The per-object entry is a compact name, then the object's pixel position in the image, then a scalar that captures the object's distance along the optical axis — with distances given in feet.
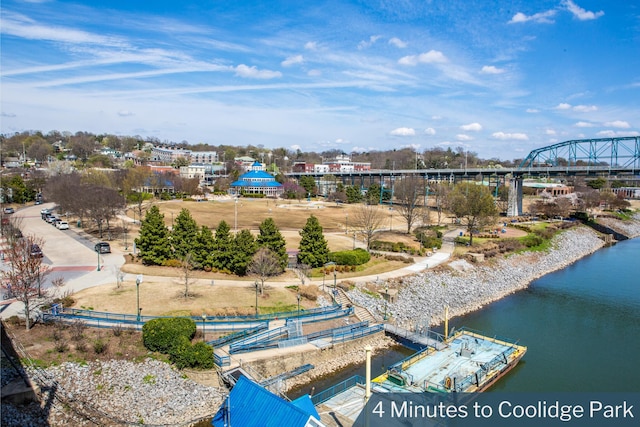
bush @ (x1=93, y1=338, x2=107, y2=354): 76.54
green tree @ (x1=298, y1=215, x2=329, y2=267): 130.82
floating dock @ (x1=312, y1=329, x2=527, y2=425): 70.33
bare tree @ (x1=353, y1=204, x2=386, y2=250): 160.84
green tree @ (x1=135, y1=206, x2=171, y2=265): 128.47
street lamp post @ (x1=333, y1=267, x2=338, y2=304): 109.40
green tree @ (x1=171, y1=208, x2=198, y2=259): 128.47
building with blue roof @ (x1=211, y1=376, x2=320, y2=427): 49.75
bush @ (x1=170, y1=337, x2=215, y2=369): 75.51
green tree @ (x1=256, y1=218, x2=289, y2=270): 125.80
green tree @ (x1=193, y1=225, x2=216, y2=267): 123.85
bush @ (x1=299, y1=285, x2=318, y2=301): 108.05
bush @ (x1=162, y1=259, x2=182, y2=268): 127.75
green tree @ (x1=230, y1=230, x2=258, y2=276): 120.67
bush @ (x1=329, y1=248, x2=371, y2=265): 134.31
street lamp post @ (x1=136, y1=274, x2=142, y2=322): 87.47
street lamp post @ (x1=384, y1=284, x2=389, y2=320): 114.21
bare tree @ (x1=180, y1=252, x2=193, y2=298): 102.16
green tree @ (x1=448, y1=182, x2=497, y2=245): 182.39
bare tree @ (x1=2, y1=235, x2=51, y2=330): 80.74
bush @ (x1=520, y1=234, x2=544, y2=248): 185.16
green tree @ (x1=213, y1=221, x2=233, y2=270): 123.24
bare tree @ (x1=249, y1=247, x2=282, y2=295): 109.29
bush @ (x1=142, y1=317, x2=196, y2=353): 79.00
